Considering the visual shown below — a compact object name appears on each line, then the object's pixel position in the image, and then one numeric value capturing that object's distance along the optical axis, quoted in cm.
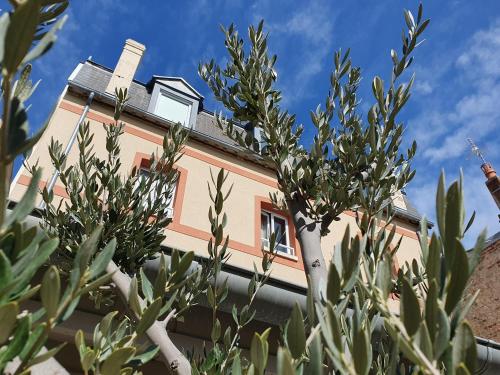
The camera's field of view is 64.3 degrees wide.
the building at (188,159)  805
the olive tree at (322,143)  230
